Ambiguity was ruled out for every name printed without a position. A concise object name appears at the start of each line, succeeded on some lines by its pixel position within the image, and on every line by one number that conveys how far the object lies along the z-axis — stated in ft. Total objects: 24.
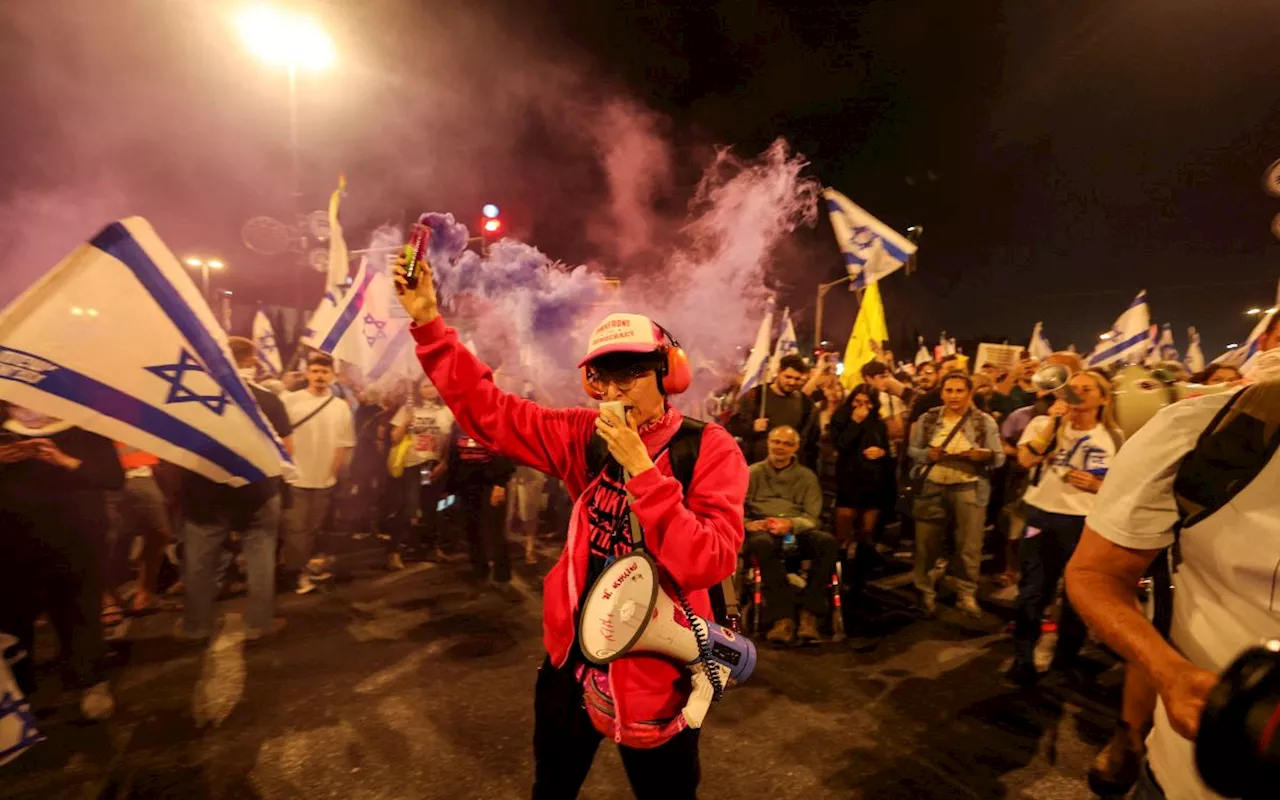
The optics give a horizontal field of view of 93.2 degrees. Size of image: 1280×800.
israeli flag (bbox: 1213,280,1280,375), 19.85
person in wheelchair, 17.16
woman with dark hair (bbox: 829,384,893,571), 20.68
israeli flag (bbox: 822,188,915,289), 27.63
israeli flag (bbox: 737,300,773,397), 25.11
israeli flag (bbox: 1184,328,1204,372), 48.08
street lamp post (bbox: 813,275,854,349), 46.49
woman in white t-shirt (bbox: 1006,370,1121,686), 14.37
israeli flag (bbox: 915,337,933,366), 61.37
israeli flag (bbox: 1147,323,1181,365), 50.74
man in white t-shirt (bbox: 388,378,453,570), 23.65
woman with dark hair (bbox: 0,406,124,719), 12.09
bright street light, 28.84
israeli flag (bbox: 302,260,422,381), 23.03
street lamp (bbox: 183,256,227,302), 71.31
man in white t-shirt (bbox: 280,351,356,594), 19.74
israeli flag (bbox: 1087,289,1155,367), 34.06
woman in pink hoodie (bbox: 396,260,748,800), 5.55
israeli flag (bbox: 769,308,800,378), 36.40
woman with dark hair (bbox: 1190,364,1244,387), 18.49
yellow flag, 33.83
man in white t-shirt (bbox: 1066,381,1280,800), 3.86
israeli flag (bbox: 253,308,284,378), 30.68
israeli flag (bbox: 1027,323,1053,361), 47.98
